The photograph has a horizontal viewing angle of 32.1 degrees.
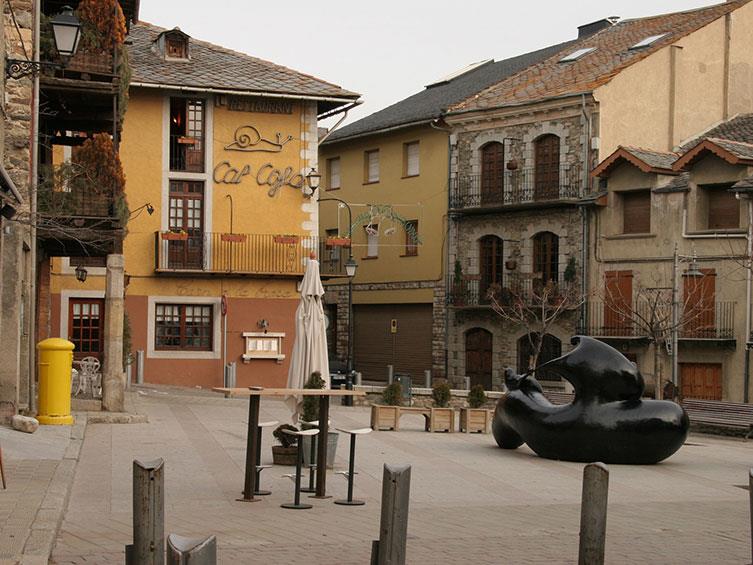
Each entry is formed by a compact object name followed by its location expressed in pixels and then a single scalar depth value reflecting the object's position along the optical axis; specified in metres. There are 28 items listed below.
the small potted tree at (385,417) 23.14
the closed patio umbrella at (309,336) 16.62
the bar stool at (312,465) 13.85
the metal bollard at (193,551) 4.55
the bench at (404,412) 23.22
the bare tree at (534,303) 39.12
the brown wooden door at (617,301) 38.50
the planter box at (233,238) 35.91
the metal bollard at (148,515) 6.62
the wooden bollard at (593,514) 7.65
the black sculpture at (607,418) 17.86
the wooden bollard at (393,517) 7.21
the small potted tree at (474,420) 24.12
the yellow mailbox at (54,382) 20.03
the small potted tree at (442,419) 23.64
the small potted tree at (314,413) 15.61
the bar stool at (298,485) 12.48
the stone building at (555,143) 39.94
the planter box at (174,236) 35.19
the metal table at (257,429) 12.91
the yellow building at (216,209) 35.72
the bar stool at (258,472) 13.36
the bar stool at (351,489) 12.93
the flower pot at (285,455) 16.03
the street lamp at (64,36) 17.27
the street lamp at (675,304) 29.48
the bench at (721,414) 26.05
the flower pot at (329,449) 15.19
